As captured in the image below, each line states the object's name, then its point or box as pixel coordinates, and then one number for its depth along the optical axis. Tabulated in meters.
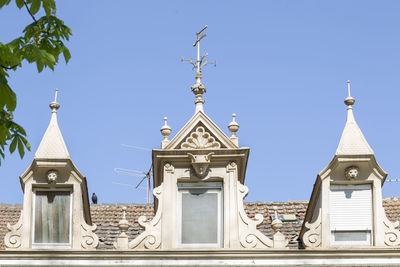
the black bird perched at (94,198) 35.12
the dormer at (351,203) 27.81
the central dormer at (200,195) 27.86
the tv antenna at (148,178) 37.72
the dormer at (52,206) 28.00
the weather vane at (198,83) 29.26
